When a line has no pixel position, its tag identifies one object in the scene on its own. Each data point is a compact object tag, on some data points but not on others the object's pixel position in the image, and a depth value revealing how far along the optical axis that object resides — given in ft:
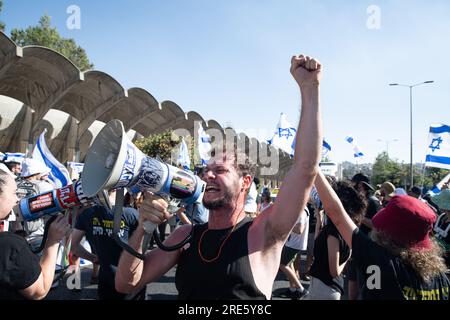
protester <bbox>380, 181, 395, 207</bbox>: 28.86
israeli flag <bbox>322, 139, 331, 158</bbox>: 43.38
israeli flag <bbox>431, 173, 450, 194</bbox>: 31.09
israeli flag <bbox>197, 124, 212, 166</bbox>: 46.42
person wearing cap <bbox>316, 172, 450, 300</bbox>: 6.92
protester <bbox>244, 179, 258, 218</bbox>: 24.93
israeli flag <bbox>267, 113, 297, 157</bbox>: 35.65
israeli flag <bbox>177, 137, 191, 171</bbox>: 38.36
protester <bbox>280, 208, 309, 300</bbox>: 20.52
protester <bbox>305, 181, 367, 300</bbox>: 11.57
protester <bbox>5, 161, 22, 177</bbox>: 28.25
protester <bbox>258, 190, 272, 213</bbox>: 29.43
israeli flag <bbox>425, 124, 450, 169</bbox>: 33.55
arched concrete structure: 63.16
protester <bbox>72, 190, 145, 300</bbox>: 11.74
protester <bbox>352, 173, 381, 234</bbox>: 17.71
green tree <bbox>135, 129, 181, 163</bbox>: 74.75
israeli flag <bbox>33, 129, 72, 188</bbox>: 19.17
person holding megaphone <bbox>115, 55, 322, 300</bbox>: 6.33
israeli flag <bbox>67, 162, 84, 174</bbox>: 40.13
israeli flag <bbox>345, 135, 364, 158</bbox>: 61.57
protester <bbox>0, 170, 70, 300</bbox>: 7.08
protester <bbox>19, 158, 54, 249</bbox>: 14.05
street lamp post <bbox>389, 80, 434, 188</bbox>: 86.97
